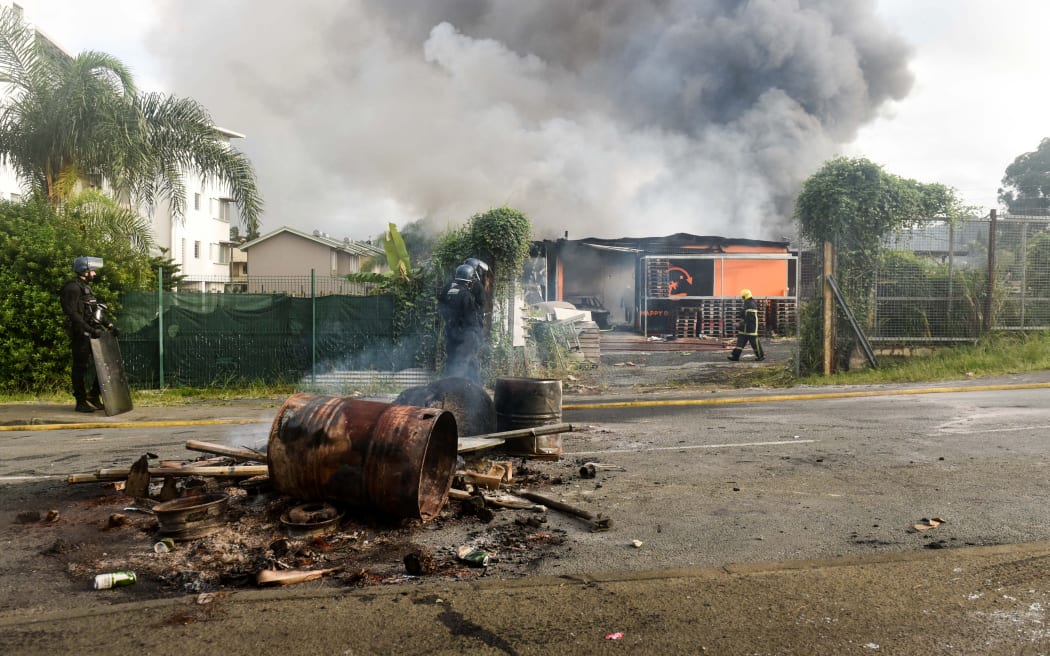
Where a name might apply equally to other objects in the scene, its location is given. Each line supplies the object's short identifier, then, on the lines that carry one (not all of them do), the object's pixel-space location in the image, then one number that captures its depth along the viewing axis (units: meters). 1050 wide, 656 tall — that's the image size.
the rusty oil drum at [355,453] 4.56
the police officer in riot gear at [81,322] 10.02
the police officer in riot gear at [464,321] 7.78
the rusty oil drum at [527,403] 7.23
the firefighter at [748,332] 16.77
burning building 26.45
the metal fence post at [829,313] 13.36
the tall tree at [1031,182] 62.16
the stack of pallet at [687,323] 25.98
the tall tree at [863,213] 13.39
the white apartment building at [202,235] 40.53
